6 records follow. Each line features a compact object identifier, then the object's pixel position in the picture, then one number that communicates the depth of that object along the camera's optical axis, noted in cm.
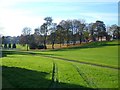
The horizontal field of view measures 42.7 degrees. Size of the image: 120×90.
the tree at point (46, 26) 5892
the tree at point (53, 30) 5769
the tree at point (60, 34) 5818
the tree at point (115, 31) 7034
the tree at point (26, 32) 6597
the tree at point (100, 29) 6832
